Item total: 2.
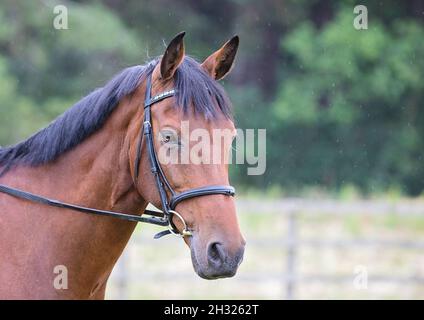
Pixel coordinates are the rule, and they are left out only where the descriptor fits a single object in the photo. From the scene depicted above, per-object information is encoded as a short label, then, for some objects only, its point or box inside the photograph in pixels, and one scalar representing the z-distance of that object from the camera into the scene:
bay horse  6.95
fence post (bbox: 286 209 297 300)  19.47
